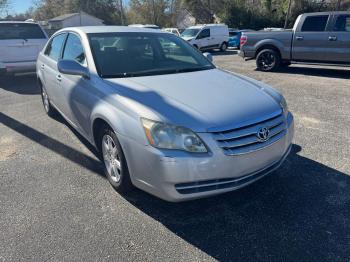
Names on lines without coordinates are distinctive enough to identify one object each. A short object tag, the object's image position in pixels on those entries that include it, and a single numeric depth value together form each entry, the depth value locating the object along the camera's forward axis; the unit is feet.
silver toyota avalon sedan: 8.48
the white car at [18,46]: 27.48
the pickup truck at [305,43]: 30.22
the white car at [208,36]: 65.31
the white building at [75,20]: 160.35
